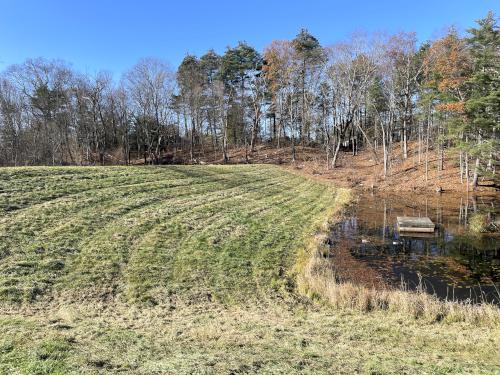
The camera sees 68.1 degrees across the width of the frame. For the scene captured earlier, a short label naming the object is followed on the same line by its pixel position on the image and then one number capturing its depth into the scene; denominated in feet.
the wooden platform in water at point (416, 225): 58.12
